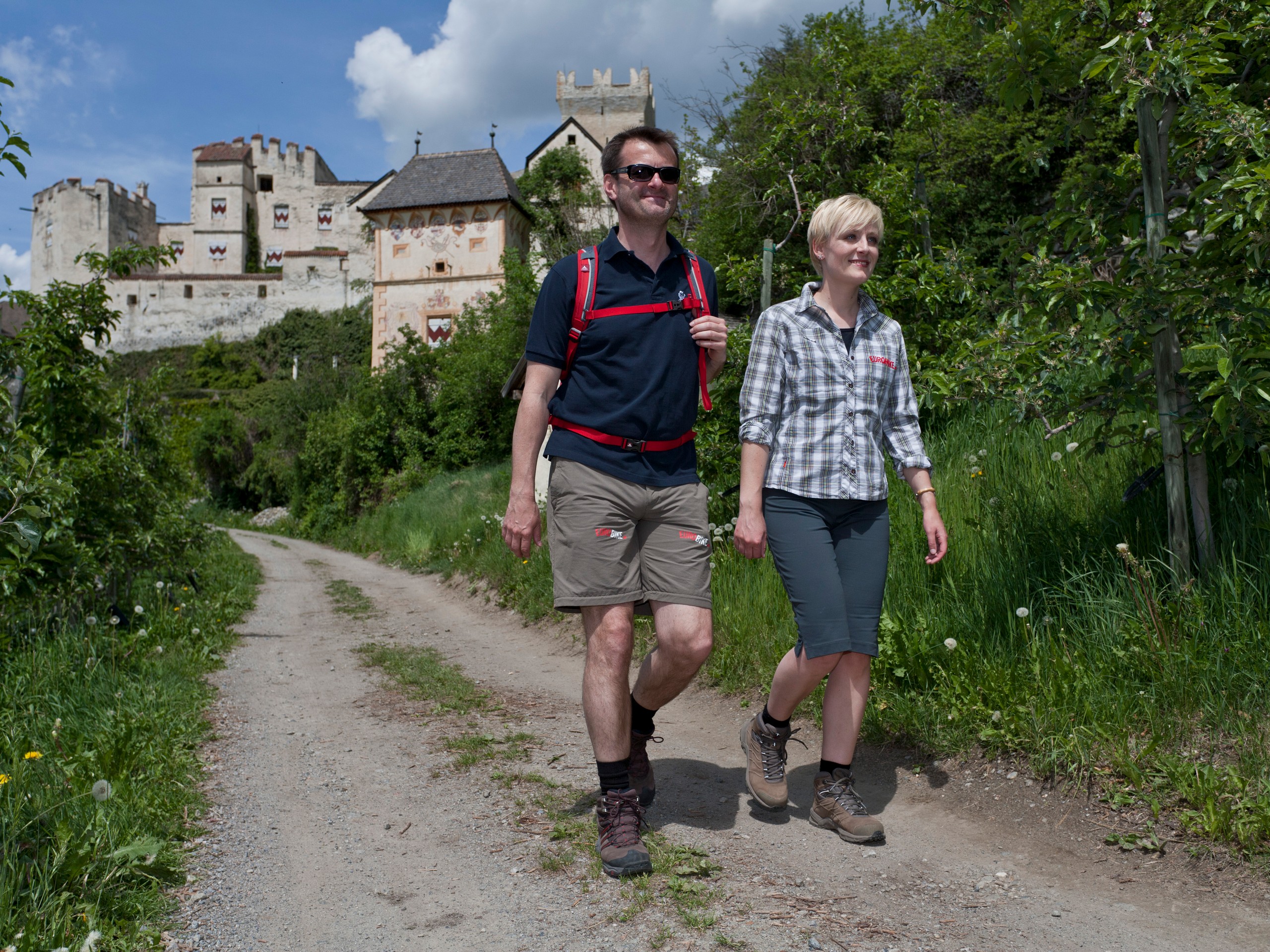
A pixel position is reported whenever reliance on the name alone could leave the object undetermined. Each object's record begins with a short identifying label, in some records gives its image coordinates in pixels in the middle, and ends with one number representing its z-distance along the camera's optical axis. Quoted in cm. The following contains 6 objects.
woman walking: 318
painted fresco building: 3575
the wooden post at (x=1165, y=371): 371
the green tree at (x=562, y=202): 2919
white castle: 3622
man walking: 307
